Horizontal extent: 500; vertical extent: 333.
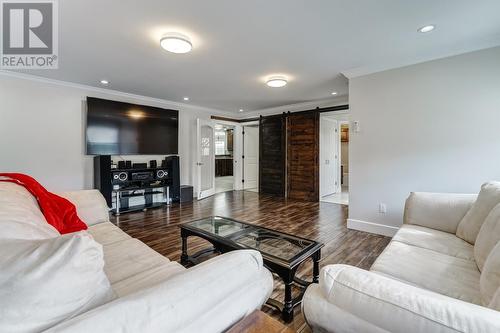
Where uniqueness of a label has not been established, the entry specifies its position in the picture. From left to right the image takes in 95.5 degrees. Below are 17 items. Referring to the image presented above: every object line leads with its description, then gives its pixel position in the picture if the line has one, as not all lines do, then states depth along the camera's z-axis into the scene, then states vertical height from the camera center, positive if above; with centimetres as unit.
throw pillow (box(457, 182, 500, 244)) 159 -34
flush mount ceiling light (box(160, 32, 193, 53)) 237 +132
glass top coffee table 153 -65
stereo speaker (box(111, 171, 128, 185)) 418 -20
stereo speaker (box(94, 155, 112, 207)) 405 -17
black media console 408 -33
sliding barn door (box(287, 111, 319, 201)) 528 +23
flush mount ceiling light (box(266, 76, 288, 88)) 364 +137
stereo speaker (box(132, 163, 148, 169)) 456 +0
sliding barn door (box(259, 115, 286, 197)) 585 +28
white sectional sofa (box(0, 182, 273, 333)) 57 -39
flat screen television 408 +75
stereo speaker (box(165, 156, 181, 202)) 497 -18
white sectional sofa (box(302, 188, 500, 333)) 62 -46
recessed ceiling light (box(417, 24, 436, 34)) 221 +135
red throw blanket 151 -29
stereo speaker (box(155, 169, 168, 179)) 479 -17
